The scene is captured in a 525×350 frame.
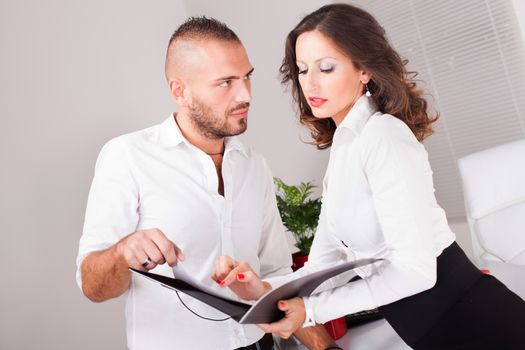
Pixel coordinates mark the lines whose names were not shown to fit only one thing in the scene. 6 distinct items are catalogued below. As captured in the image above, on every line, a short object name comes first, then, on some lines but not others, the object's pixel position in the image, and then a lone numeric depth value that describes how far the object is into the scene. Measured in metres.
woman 1.25
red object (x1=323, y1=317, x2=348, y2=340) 2.03
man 1.86
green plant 2.66
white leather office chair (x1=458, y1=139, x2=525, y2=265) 2.26
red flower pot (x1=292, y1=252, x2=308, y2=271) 2.52
